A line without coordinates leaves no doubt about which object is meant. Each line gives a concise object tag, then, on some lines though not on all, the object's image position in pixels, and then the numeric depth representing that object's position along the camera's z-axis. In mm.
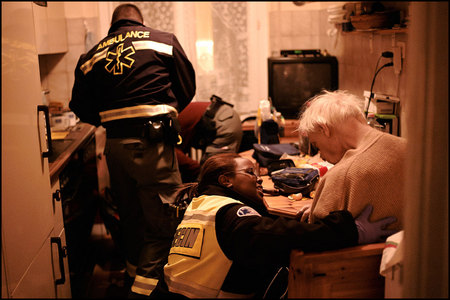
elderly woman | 1815
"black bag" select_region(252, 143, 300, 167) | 3036
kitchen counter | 2808
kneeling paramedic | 1630
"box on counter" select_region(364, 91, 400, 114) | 3068
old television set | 4363
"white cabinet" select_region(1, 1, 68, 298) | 1443
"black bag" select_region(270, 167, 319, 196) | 2543
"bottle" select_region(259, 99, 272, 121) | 3541
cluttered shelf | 2841
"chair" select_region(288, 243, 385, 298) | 1544
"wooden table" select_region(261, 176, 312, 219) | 2352
